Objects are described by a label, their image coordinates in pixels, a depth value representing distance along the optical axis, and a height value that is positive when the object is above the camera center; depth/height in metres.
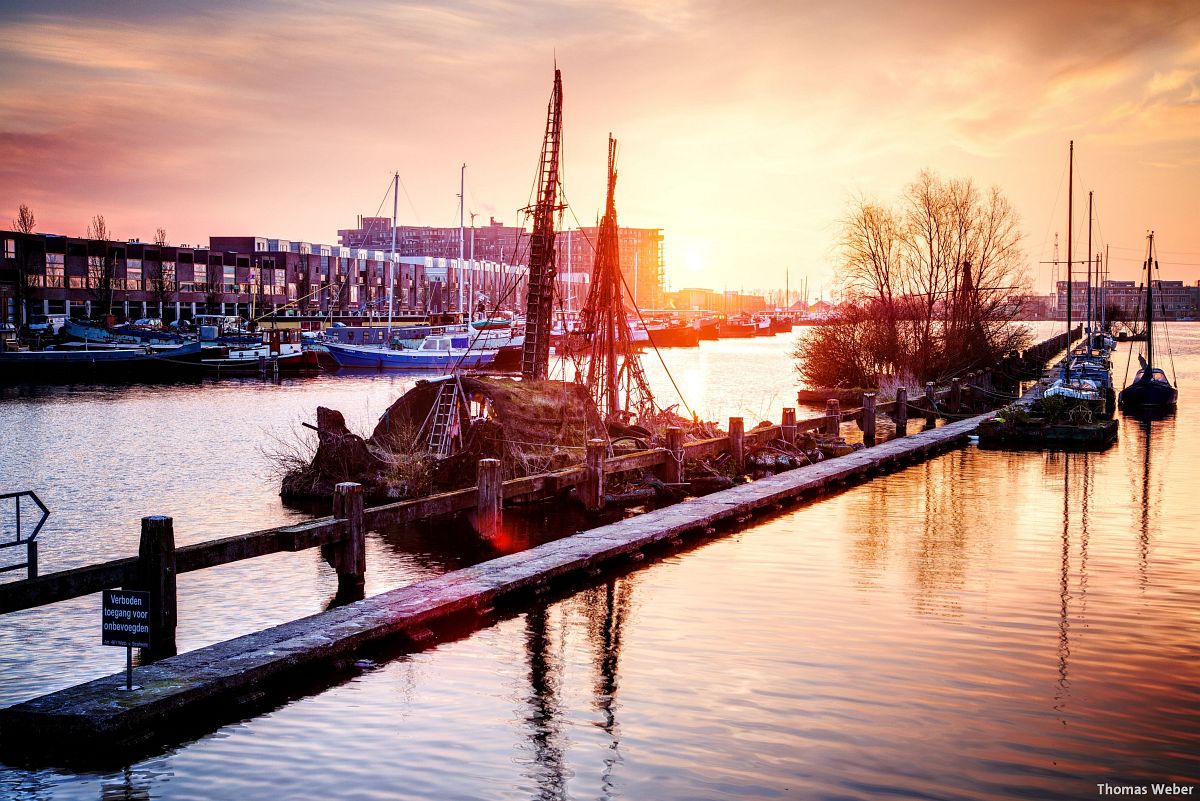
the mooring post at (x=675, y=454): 28.47 -2.72
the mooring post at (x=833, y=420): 37.50 -2.34
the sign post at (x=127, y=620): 10.95 -2.83
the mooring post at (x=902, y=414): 44.78 -2.51
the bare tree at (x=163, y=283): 150.62 +8.73
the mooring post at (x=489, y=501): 19.98 -2.84
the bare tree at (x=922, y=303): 63.50 +3.28
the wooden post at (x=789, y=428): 33.97 -2.39
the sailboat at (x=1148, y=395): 55.50 -1.93
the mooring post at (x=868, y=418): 40.34 -2.42
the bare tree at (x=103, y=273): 139.12 +9.30
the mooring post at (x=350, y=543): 16.22 -3.03
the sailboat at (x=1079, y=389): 46.59 -1.49
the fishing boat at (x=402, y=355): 104.50 -0.77
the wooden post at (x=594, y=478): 25.11 -2.99
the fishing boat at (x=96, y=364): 89.44 -1.78
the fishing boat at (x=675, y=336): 177.12 +2.50
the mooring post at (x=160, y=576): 13.15 -2.88
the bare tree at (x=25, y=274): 126.88 +8.18
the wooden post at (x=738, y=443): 30.53 -2.61
